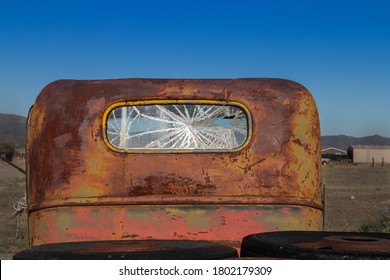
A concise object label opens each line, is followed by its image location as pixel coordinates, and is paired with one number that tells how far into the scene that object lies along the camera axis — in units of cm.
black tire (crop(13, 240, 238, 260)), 245
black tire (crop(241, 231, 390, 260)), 252
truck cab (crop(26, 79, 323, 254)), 391
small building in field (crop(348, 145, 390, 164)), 6797
